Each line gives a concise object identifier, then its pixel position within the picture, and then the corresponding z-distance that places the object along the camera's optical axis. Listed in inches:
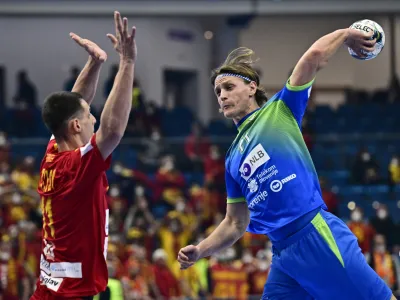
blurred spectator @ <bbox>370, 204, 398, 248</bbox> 666.2
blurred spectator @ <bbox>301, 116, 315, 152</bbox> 742.5
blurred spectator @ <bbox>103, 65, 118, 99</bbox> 916.6
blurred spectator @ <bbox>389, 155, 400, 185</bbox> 726.4
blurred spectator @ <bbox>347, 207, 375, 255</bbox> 649.0
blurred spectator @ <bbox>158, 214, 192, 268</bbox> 645.9
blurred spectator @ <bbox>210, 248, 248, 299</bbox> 585.9
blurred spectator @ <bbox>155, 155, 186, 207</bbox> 710.5
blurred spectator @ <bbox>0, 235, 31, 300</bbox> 575.5
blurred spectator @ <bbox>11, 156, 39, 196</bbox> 681.6
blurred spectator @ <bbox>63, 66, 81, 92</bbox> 882.6
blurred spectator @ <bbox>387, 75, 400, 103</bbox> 1000.2
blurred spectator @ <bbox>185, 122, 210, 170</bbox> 739.4
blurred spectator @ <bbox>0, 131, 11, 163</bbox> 710.5
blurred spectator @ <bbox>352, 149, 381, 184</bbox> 724.7
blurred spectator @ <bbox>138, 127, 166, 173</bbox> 721.6
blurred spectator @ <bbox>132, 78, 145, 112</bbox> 868.3
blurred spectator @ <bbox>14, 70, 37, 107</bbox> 898.7
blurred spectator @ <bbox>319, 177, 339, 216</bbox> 691.4
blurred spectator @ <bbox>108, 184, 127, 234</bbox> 645.9
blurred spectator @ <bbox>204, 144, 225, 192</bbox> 708.0
